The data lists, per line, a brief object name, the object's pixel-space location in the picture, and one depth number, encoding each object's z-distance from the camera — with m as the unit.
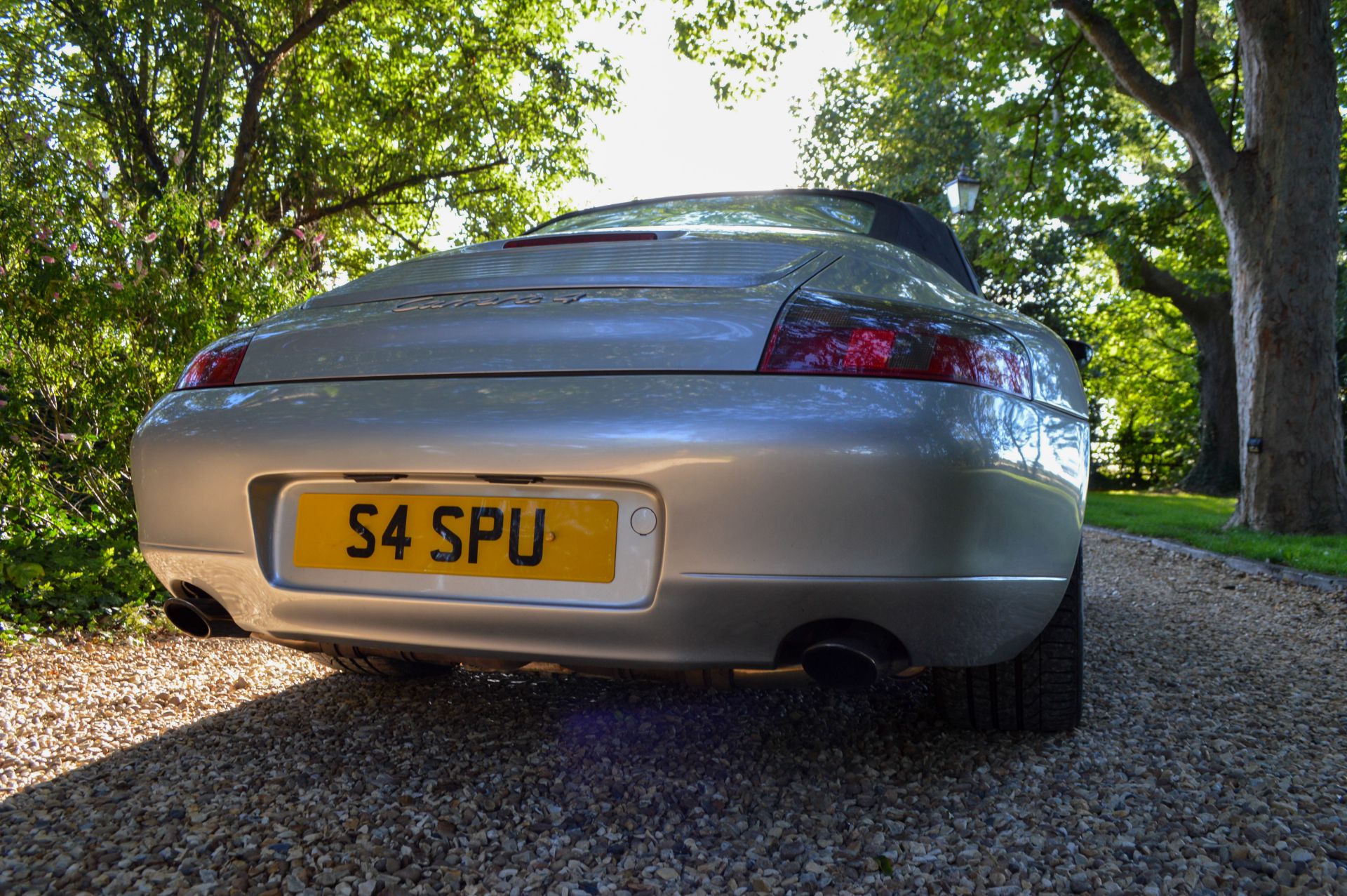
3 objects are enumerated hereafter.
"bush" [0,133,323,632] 3.78
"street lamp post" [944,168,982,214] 11.17
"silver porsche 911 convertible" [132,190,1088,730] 1.59
